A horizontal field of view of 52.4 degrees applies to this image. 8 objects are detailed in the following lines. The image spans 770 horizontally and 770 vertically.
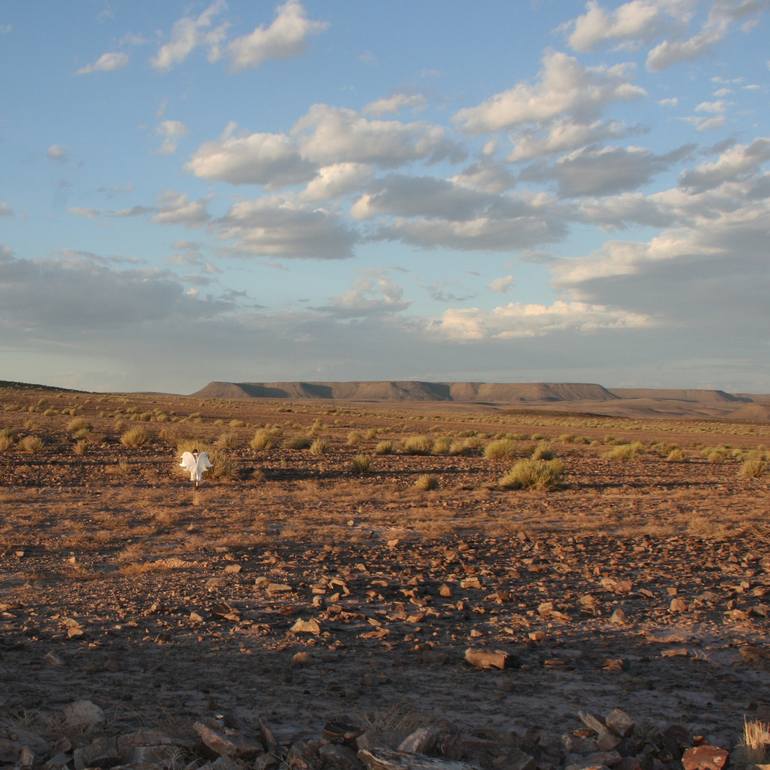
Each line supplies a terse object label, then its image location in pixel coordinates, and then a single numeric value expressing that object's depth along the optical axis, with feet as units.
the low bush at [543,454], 90.56
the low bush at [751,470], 82.69
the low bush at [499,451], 95.45
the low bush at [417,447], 99.30
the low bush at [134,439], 90.53
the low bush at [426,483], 62.13
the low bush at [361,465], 74.11
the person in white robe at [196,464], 61.46
